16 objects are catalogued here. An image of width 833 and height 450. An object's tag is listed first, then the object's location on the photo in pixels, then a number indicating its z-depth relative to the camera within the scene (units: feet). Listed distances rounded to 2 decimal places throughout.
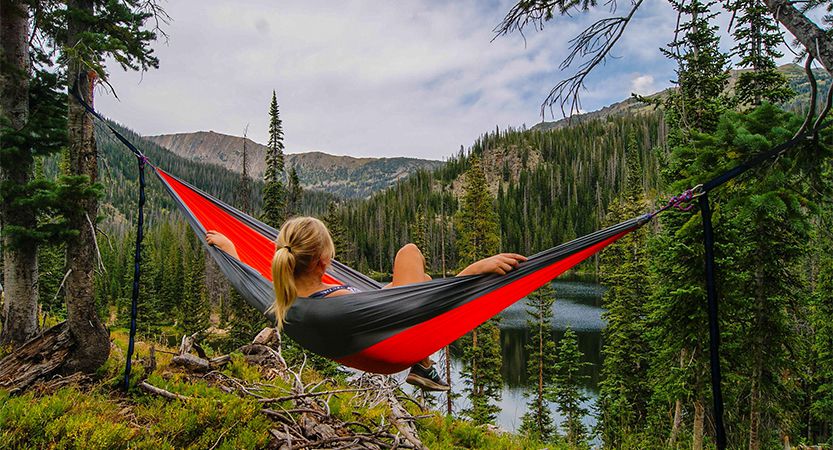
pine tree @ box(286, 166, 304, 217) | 57.31
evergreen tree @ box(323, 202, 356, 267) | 50.47
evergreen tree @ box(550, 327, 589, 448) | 39.99
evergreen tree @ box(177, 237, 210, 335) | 69.87
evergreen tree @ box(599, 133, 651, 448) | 36.86
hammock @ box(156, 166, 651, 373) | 5.69
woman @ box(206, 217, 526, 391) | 5.61
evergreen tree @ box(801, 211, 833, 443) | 31.96
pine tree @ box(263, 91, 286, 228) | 47.50
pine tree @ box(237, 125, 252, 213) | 53.67
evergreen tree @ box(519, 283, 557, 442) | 38.81
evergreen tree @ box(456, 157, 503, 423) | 42.37
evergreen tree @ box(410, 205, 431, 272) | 56.24
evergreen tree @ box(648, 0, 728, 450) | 21.59
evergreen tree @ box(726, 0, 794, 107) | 23.16
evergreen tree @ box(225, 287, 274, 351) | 46.83
